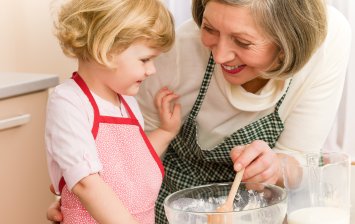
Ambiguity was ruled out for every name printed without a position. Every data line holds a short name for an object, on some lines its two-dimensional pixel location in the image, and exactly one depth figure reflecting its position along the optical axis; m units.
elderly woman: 1.74
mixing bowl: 1.22
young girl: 1.44
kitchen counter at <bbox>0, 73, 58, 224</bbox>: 2.09
